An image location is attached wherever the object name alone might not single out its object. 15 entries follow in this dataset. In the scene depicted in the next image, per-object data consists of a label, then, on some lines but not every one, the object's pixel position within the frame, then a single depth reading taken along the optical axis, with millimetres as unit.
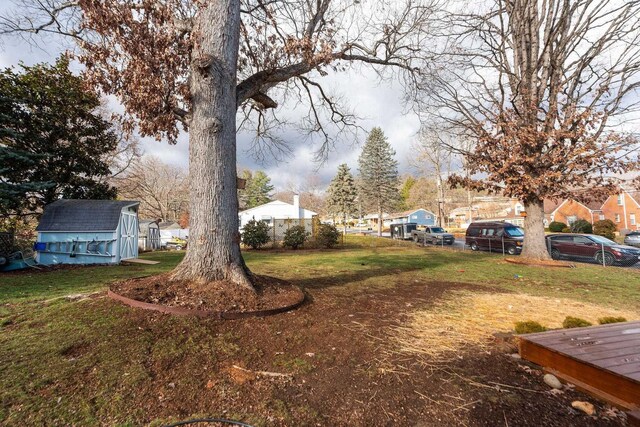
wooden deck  1872
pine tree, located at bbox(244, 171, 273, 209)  55594
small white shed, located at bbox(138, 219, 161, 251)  22750
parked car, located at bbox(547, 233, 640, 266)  11143
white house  33625
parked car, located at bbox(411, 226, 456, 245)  22448
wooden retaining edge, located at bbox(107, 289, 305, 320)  3119
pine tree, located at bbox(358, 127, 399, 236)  40812
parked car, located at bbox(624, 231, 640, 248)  19328
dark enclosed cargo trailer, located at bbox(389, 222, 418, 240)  27344
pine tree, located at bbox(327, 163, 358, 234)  41094
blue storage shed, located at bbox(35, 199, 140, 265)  10195
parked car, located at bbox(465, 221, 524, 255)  15961
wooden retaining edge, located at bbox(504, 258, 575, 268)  9727
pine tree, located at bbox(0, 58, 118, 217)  9945
